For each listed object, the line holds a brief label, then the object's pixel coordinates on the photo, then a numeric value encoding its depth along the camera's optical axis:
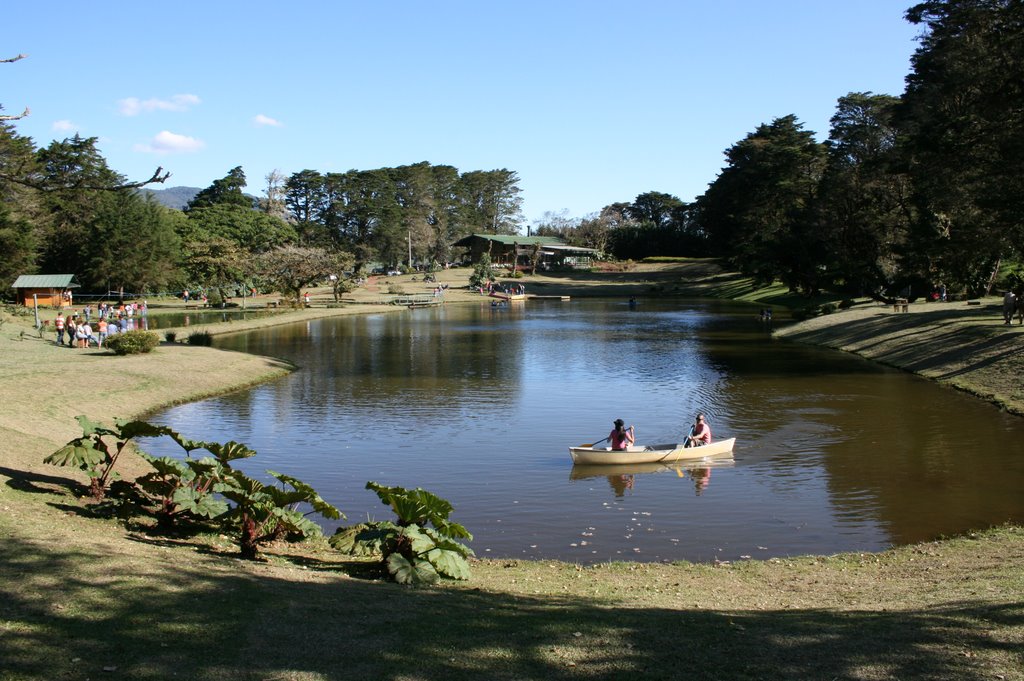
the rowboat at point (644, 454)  20.73
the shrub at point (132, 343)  36.56
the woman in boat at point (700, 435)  21.69
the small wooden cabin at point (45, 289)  69.56
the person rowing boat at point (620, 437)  21.20
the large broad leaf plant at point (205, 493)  12.13
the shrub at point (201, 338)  50.20
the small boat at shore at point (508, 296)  101.50
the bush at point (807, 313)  61.06
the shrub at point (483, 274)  112.94
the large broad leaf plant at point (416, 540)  10.91
